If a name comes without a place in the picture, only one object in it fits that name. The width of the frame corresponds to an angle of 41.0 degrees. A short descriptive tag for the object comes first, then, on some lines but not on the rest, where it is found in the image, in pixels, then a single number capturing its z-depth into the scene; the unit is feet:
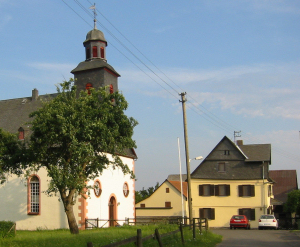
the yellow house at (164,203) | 161.89
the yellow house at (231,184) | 140.40
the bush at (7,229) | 60.60
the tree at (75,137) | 61.93
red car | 118.62
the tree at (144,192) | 268.91
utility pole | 77.52
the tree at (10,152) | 66.13
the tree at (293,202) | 152.15
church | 89.86
